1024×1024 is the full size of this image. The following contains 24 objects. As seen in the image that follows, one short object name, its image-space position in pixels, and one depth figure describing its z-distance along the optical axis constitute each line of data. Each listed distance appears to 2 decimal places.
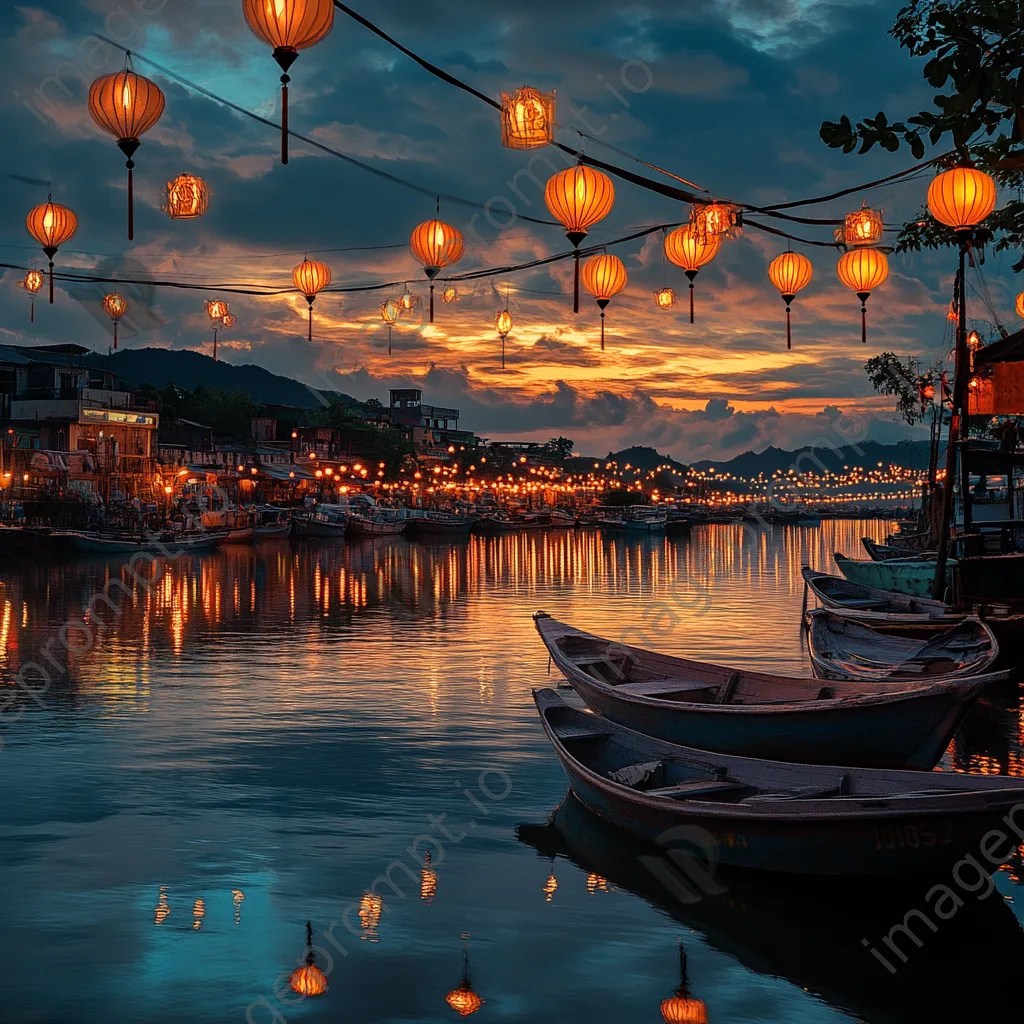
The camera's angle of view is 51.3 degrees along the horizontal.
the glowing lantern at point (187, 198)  14.52
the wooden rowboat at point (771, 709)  10.37
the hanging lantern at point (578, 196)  12.39
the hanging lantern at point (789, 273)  15.03
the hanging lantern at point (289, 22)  9.36
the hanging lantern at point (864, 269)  14.48
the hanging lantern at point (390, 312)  21.45
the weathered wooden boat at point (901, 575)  29.48
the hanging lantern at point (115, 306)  21.02
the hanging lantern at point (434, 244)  15.32
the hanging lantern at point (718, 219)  12.96
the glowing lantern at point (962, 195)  10.94
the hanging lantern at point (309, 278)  17.42
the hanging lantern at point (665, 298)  19.27
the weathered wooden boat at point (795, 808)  8.06
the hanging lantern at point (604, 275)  15.55
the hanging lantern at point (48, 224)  14.90
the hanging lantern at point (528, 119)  10.93
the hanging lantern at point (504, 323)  20.61
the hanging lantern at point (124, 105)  11.42
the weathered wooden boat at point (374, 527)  81.00
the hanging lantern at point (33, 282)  19.73
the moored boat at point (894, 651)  14.62
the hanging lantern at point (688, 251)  14.58
